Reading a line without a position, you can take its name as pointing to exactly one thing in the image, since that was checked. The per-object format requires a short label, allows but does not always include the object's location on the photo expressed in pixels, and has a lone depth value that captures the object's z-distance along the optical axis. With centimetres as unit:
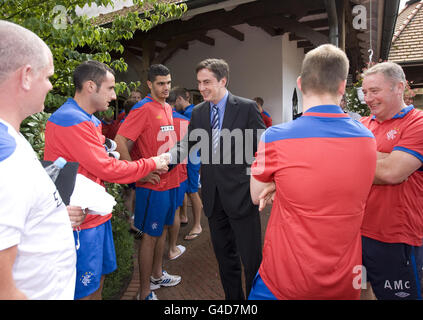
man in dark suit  248
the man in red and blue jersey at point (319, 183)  134
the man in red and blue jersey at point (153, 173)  297
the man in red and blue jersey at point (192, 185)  511
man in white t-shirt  84
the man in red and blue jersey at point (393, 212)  201
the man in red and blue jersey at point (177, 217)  363
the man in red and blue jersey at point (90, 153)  194
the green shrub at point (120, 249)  335
